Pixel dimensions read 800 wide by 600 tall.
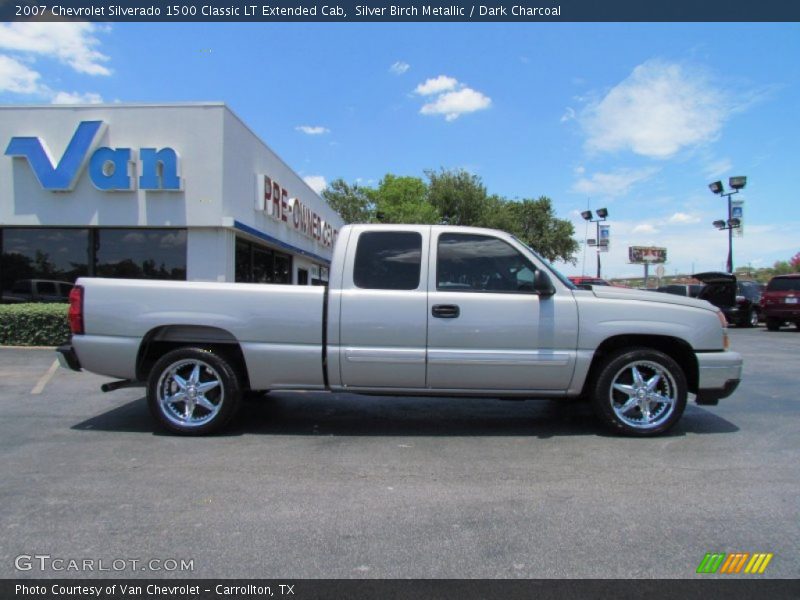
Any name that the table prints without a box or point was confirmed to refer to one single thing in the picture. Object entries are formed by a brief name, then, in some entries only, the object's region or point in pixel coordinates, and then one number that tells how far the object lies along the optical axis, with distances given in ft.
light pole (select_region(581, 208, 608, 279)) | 121.60
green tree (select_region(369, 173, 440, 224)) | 165.48
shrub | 34.53
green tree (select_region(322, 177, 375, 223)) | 185.37
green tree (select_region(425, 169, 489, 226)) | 148.66
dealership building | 40.19
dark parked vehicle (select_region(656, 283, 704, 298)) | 60.01
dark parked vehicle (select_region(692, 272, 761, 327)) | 67.21
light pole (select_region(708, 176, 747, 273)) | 83.78
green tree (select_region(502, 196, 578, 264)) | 159.94
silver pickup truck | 16.40
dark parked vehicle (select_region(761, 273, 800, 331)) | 59.41
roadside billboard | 179.50
